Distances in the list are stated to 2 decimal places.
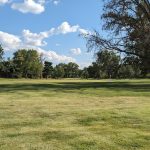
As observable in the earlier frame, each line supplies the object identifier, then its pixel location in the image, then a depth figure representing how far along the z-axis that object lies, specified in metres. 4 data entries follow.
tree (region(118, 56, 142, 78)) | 17.36
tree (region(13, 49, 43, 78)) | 55.04
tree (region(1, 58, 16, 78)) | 50.45
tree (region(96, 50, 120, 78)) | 17.16
